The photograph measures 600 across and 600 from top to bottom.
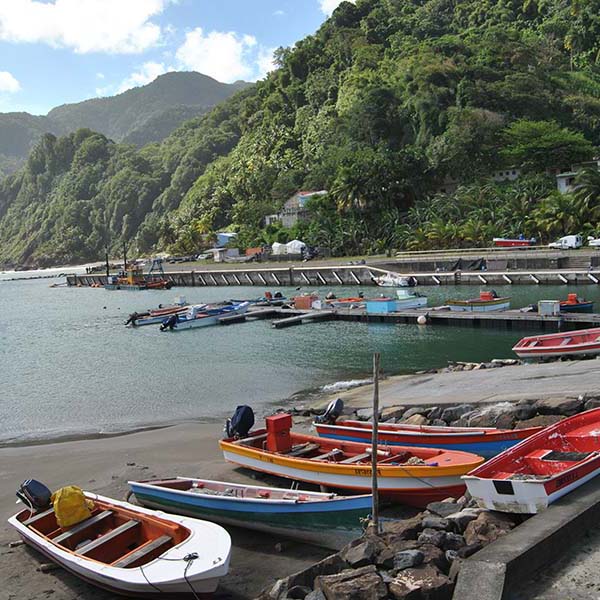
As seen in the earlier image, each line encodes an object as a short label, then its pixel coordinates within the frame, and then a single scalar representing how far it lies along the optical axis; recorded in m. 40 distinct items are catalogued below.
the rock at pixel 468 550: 7.46
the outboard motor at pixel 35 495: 11.83
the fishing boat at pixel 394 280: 63.41
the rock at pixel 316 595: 7.13
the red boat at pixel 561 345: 24.98
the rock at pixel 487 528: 7.88
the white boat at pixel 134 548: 8.70
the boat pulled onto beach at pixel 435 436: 12.71
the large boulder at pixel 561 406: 14.31
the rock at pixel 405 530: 8.43
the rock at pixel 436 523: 8.52
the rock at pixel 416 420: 16.03
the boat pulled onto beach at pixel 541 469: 8.29
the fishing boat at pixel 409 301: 44.38
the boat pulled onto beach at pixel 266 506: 10.70
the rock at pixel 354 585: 6.89
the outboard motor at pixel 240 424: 14.88
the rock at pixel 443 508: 9.35
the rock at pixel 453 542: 7.80
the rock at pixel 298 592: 7.62
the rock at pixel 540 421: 13.48
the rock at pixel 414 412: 16.64
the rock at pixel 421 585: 6.77
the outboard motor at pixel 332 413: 15.68
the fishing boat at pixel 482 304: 39.59
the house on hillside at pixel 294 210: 110.56
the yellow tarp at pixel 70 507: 11.02
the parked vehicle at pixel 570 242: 65.62
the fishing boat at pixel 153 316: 53.03
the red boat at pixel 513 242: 72.00
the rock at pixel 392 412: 17.00
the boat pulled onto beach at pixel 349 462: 11.05
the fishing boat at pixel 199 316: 48.66
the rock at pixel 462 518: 8.49
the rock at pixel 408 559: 7.34
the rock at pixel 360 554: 7.70
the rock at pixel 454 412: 15.96
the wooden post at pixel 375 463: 9.39
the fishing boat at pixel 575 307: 34.94
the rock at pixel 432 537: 7.86
